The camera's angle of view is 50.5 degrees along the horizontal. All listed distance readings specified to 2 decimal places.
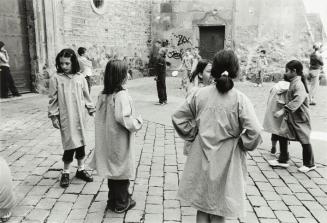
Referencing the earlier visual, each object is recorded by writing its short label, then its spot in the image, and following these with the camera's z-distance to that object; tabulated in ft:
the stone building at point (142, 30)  34.99
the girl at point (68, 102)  12.91
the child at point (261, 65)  47.42
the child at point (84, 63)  30.22
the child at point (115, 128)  10.59
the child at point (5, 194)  10.27
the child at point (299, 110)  14.69
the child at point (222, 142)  8.46
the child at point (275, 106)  16.25
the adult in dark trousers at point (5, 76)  31.63
